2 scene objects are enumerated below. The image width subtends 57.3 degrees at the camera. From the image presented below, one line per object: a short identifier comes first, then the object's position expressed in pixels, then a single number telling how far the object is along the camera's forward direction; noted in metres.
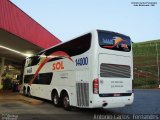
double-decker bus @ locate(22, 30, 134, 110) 6.43
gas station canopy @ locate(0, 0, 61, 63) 8.72
